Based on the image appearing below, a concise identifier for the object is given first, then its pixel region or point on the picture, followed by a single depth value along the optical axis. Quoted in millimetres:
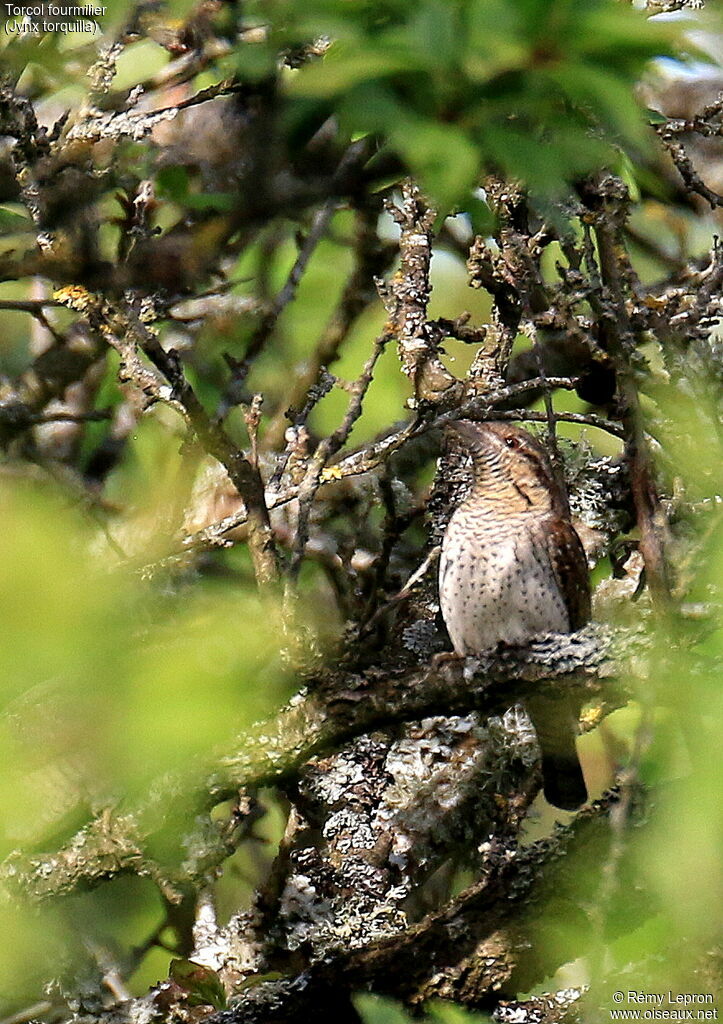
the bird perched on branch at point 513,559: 7156
